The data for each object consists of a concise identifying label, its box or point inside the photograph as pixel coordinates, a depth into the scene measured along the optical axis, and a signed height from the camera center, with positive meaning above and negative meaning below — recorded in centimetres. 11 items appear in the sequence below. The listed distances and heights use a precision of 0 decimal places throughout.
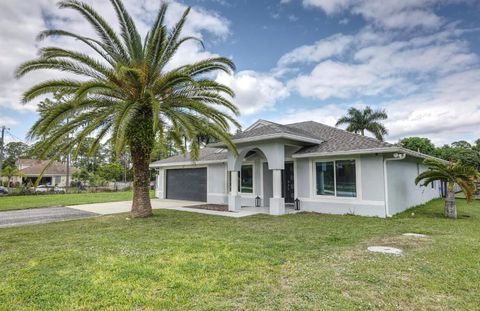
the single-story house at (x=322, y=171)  1143 +27
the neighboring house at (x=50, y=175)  4722 +86
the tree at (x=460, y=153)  2858 +281
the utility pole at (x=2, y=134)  3172 +540
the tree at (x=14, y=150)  6764 +768
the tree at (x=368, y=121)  3186 +659
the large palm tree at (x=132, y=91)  948 +335
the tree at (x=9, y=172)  3918 +118
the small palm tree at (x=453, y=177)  1050 -5
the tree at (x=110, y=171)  4481 +135
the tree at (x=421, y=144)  3846 +462
